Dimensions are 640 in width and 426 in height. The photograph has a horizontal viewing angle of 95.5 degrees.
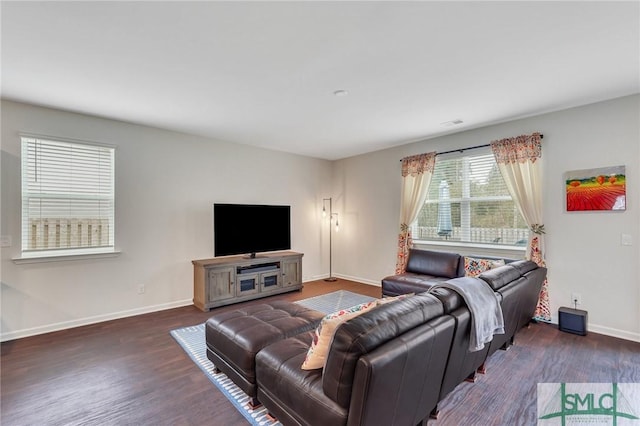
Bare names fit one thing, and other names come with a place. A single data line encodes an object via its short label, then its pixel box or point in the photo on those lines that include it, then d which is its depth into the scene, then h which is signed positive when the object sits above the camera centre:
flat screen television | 4.50 -0.20
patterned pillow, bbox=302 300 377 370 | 1.56 -0.66
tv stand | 4.20 -0.96
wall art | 3.20 +0.30
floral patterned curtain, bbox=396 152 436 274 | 4.86 +0.41
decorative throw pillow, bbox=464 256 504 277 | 3.89 -0.68
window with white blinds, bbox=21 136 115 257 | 3.36 +0.25
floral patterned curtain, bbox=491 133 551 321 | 3.66 +0.37
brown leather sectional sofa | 1.27 -0.82
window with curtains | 4.10 +0.14
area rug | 2.01 -1.35
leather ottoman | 2.06 -0.91
